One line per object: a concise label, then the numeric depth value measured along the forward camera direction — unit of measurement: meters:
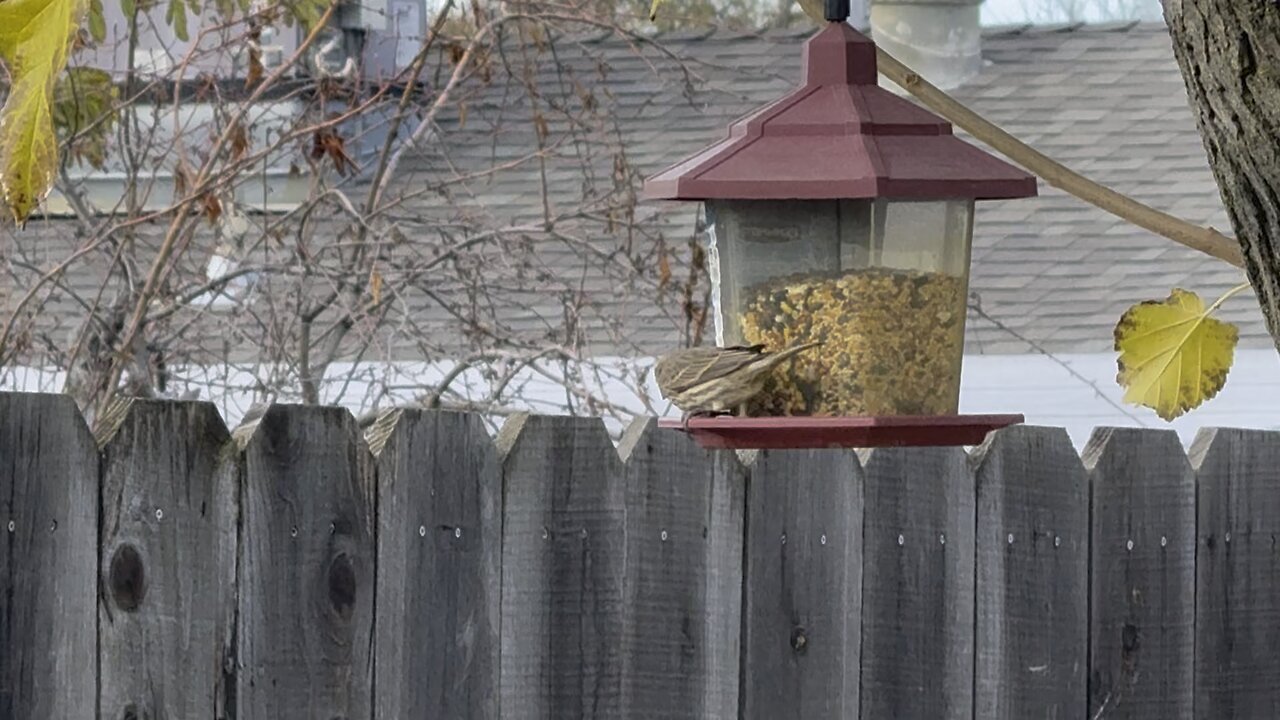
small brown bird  5.24
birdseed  5.37
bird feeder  4.95
